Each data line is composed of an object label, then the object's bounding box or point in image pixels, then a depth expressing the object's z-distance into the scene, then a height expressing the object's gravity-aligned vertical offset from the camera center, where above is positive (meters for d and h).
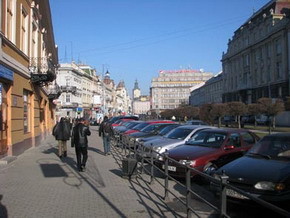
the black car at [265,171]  5.27 -1.01
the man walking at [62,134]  13.06 -0.71
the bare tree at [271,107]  35.34 +0.90
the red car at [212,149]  8.13 -0.91
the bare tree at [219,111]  40.88 +0.58
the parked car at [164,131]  13.37 -0.66
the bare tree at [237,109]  40.68 +0.83
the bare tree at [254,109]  36.67 +0.80
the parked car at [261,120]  49.14 -0.74
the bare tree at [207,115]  40.48 +0.09
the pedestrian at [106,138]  13.90 -0.96
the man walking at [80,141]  9.73 -0.75
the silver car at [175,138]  10.60 -0.78
